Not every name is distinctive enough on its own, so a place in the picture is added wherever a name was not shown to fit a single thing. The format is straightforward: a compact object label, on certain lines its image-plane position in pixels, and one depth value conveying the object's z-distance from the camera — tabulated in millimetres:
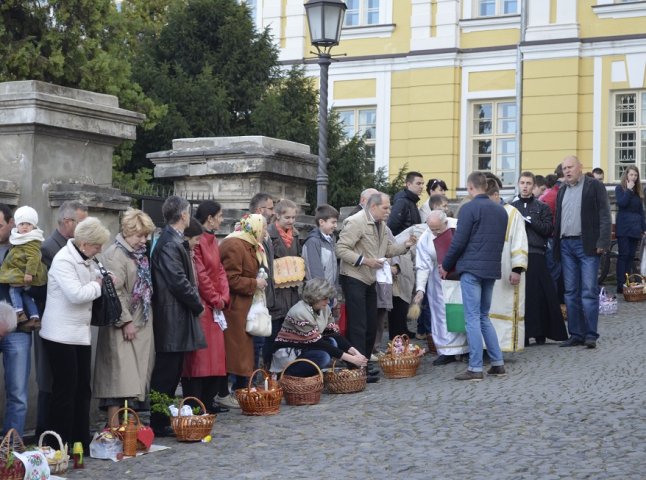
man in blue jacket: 11750
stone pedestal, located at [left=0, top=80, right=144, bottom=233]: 10031
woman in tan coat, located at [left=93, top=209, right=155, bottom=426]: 9219
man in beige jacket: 12328
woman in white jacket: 8602
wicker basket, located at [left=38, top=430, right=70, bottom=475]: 8141
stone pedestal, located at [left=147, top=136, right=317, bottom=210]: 13383
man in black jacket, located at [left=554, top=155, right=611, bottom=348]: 12969
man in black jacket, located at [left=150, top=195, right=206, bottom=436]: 9570
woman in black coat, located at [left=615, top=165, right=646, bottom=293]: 18438
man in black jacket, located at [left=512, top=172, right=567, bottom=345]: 13719
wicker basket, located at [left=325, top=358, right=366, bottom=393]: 11305
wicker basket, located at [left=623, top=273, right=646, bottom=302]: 17906
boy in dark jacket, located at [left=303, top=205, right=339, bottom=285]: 12164
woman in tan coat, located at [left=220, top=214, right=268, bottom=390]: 10820
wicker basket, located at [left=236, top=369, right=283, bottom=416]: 10273
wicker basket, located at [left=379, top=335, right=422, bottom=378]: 12023
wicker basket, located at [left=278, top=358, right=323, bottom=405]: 10752
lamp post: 14688
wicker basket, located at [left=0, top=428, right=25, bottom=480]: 7504
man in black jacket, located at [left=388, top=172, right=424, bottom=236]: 14211
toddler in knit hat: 8555
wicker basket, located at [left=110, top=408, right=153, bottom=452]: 8805
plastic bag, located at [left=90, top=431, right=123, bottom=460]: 8773
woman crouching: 11352
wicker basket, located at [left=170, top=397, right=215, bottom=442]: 9188
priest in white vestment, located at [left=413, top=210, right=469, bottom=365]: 12797
